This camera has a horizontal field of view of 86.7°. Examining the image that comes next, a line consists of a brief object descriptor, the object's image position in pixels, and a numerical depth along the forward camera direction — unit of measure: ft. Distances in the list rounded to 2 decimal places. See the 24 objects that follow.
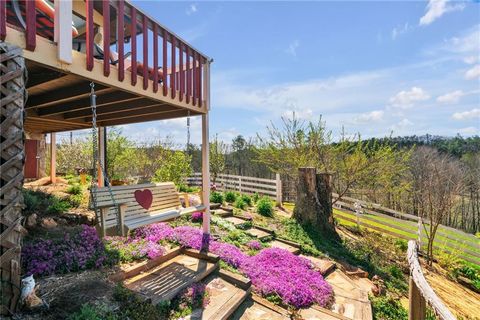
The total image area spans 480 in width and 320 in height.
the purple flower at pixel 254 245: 16.85
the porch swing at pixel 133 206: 10.18
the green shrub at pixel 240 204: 27.48
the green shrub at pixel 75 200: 16.35
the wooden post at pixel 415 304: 6.64
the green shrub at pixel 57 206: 14.19
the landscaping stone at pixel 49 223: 12.18
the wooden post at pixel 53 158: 22.77
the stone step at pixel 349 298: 11.62
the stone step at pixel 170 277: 9.49
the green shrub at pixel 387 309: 12.63
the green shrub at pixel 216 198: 27.27
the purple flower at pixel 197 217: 19.00
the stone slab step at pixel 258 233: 19.25
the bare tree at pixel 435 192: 25.89
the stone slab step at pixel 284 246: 17.84
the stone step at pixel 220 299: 9.11
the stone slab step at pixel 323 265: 15.52
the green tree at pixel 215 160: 46.65
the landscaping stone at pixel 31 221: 11.73
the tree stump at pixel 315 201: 23.15
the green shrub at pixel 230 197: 29.73
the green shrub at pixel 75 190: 18.47
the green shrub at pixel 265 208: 26.23
